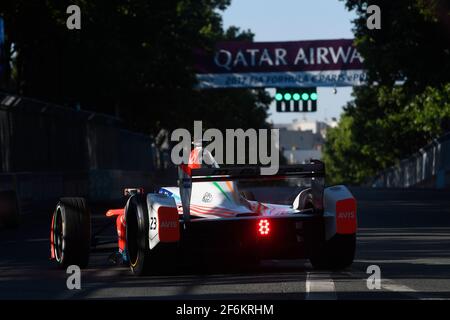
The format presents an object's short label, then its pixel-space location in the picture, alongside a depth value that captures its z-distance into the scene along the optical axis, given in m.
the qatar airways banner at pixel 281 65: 62.16
